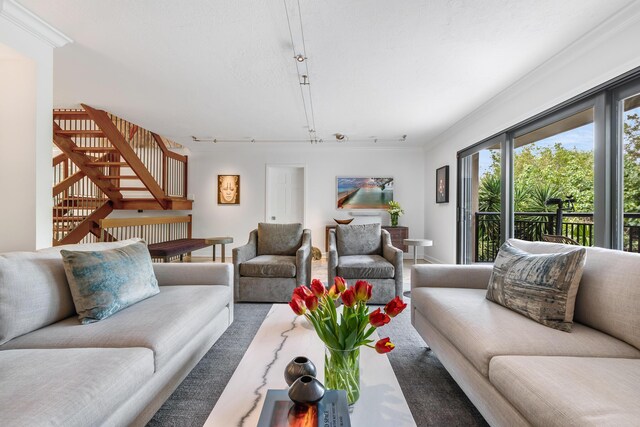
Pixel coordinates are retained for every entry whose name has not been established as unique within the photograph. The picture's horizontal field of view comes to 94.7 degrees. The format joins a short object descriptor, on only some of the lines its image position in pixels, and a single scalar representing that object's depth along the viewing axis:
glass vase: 1.03
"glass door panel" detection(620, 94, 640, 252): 2.19
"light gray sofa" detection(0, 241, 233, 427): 0.92
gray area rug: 1.47
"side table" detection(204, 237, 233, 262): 4.42
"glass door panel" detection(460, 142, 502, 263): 4.09
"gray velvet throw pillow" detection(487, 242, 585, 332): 1.45
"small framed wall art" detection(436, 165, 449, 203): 5.17
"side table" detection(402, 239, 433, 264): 3.86
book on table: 0.81
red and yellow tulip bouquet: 1.03
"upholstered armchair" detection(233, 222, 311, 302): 3.20
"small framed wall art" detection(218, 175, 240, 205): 6.43
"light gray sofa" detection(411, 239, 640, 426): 0.92
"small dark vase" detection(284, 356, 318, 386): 1.01
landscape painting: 6.34
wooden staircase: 4.37
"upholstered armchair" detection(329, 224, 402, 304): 3.16
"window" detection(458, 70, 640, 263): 2.25
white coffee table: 0.93
